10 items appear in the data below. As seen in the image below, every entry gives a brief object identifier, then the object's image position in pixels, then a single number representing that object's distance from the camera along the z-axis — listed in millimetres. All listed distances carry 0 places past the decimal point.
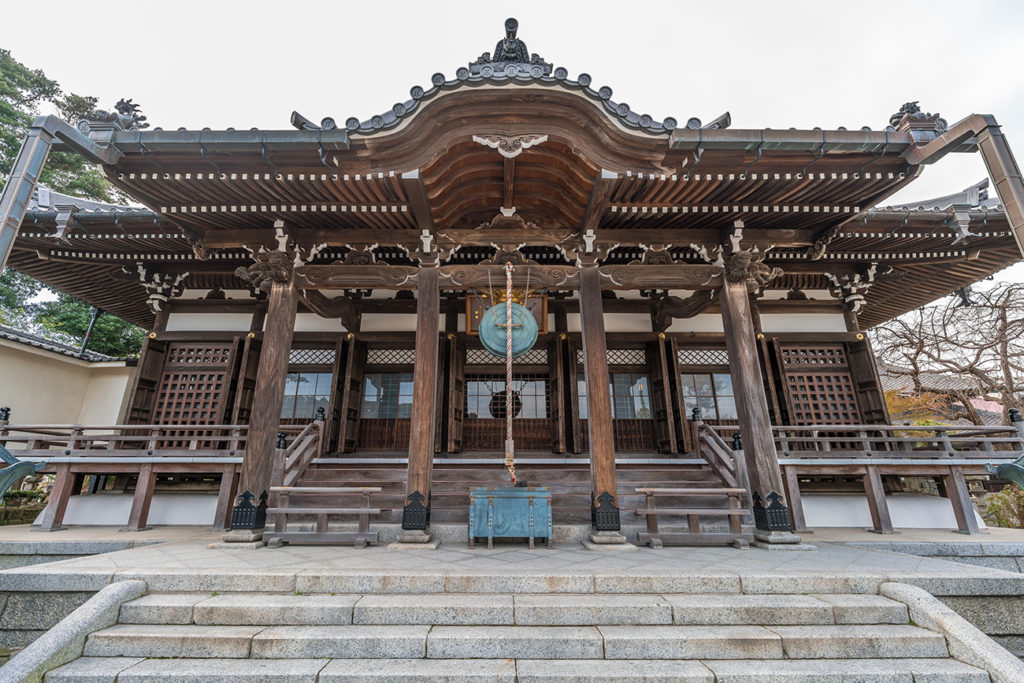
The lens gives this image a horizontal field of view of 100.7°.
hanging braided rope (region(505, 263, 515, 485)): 5254
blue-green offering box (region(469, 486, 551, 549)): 5496
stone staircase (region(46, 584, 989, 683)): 2916
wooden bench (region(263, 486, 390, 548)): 5566
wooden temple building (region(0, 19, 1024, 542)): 5301
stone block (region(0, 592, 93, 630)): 3848
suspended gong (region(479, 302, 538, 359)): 6148
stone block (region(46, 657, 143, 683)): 2881
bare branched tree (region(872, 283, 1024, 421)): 13359
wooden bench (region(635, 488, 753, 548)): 5625
